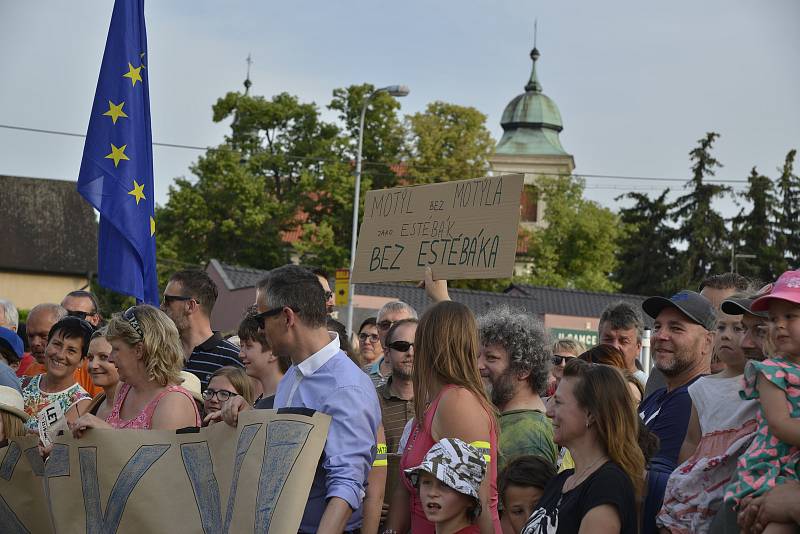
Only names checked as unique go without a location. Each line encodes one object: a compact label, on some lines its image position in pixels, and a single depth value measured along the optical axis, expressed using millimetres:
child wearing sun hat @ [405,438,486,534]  4422
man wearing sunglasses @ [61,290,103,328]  9133
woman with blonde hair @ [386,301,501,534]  4617
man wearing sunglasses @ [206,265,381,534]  4531
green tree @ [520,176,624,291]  58531
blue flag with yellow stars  8039
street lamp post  26916
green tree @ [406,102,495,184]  51906
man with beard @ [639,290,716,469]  5426
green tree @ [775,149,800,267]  63875
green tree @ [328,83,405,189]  49875
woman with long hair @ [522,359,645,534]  4094
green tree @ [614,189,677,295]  66625
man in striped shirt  7242
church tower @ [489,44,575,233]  87125
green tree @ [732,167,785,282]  63156
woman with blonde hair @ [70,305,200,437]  5434
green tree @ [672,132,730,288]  63656
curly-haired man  5582
